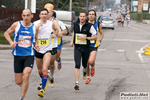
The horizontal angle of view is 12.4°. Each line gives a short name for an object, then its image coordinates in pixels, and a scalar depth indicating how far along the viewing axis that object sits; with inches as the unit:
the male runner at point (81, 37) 648.3
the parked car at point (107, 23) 3245.8
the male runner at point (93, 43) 697.5
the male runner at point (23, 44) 515.2
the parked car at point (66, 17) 2216.7
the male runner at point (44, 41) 567.1
